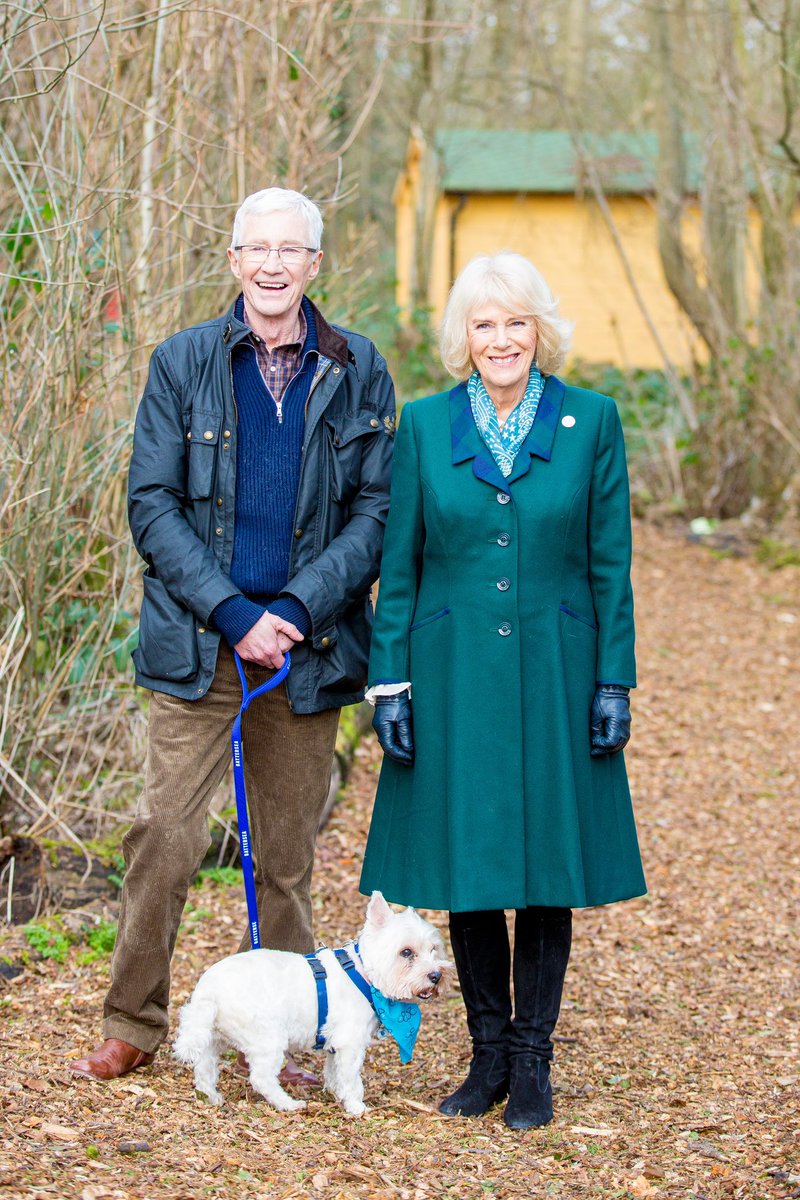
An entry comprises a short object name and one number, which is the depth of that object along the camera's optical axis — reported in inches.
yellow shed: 992.2
